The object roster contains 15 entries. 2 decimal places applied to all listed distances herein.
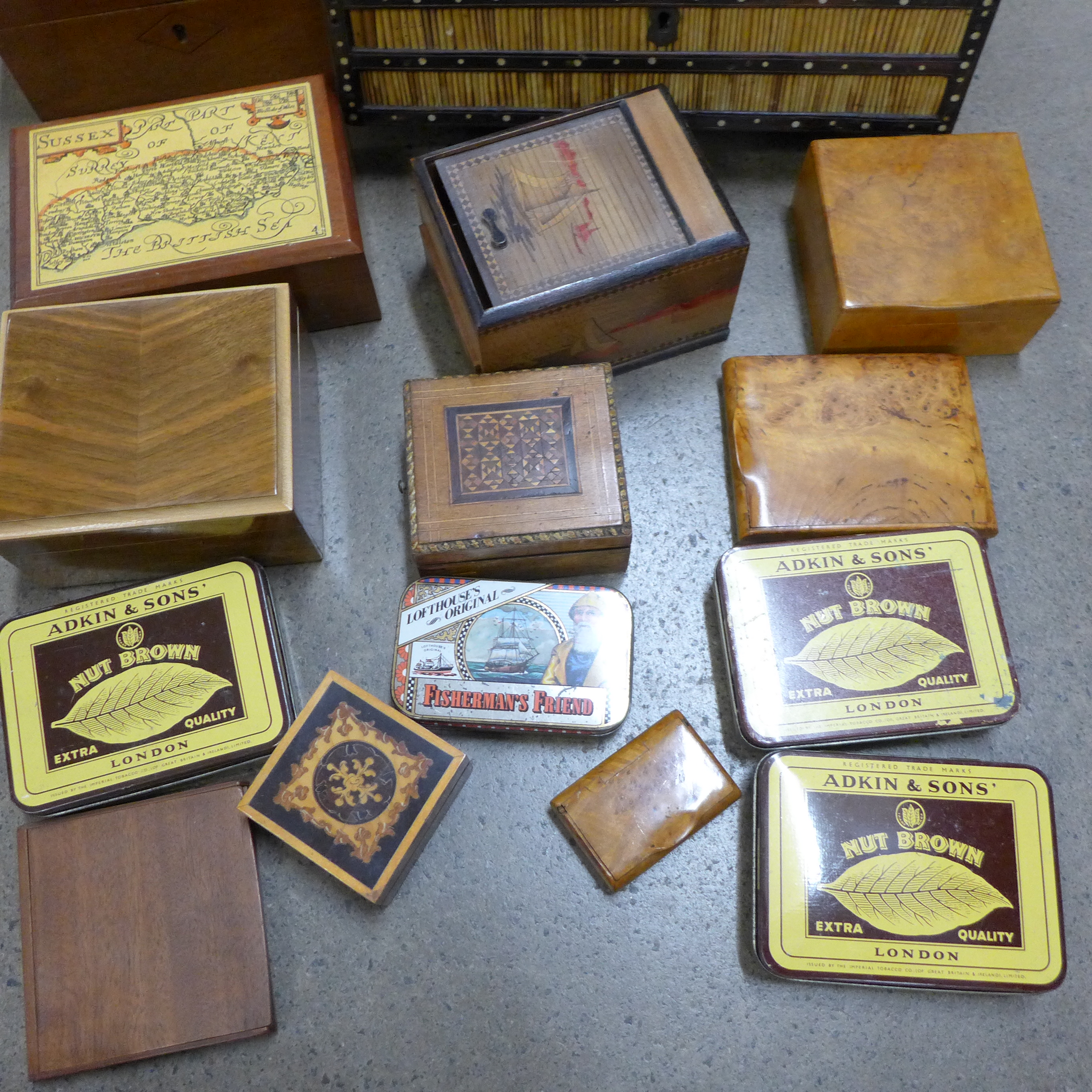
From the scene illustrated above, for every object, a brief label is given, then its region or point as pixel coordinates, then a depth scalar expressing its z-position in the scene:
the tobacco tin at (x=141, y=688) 0.35
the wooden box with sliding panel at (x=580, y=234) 0.37
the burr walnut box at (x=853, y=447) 0.37
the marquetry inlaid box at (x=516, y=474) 0.35
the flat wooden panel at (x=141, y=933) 0.33
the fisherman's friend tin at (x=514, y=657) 0.35
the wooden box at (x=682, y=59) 0.39
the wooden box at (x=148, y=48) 0.39
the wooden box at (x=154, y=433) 0.34
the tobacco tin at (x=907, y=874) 0.32
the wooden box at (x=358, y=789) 0.33
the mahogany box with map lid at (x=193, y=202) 0.38
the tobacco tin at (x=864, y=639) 0.34
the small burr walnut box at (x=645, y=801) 0.34
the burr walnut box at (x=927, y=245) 0.38
